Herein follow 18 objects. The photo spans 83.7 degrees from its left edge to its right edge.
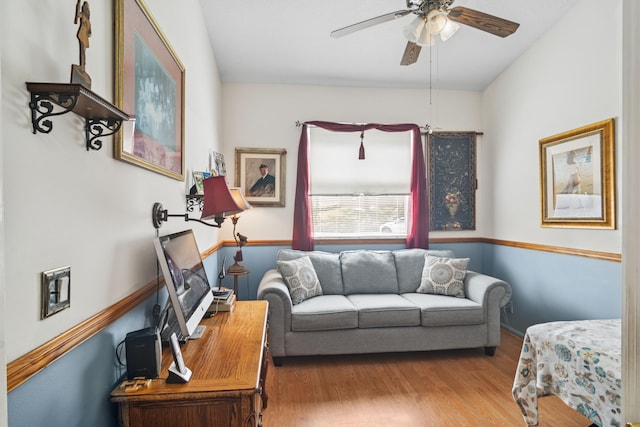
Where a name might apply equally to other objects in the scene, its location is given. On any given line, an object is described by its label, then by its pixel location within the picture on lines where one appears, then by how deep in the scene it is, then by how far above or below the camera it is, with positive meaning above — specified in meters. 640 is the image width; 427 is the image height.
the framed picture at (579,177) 2.63 +0.35
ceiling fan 2.07 +1.21
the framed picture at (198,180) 2.42 +0.27
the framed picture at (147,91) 1.31 +0.57
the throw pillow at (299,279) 3.20 -0.55
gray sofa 2.95 -0.86
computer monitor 1.34 -0.26
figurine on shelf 0.93 +0.48
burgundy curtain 3.88 +0.28
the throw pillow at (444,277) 3.38 -0.56
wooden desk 1.15 -0.58
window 4.03 +0.41
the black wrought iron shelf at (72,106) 0.81 +0.29
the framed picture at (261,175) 3.92 +0.49
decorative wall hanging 4.16 +0.47
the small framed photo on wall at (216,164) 3.16 +0.52
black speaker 1.20 -0.46
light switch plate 0.88 -0.19
